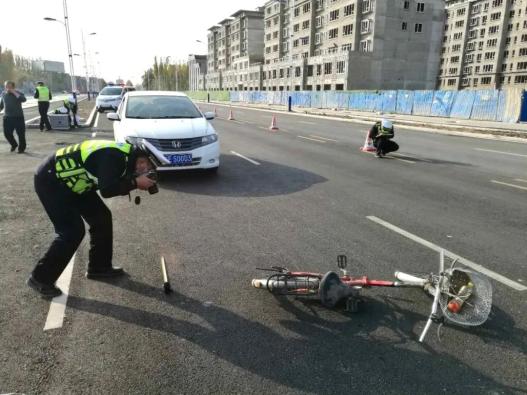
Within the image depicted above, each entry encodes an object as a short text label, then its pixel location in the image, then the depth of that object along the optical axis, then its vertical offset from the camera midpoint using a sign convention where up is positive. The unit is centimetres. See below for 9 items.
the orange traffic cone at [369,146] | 1353 -170
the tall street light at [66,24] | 3216 +519
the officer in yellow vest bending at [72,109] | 1833 -78
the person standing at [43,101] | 1647 -40
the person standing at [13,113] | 1204 -64
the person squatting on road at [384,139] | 1215 -134
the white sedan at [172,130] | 816 -76
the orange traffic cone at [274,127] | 2077 -173
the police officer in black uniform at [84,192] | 339 -87
